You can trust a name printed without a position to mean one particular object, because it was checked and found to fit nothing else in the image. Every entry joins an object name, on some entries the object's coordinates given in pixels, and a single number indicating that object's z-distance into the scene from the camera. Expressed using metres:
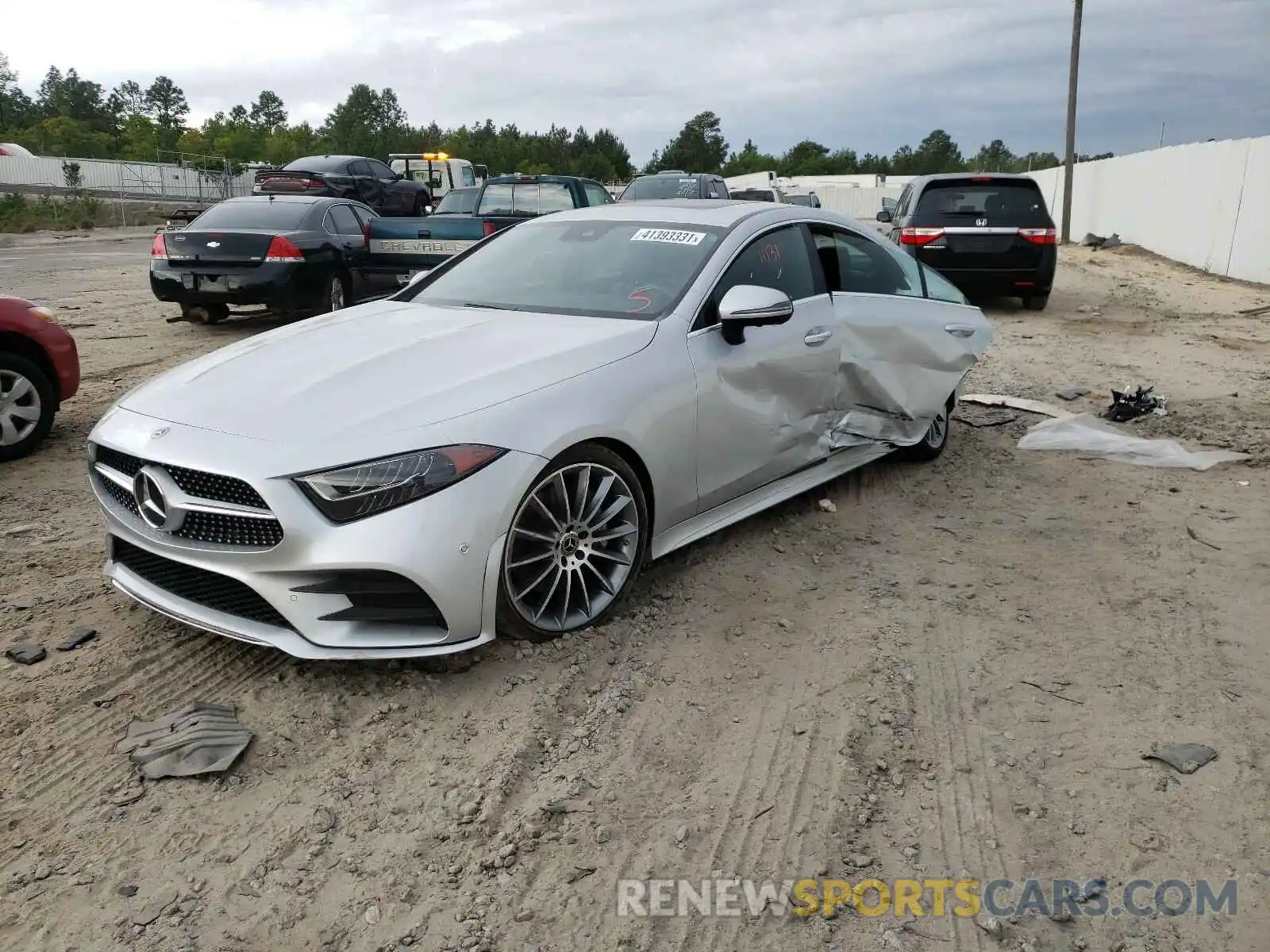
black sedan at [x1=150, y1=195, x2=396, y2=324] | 10.83
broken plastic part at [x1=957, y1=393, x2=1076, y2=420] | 7.64
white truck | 29.34
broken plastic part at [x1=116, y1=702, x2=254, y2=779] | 3.10
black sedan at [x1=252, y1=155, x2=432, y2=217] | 20.34
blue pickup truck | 11.26
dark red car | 6.23
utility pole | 31.11
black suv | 12.91
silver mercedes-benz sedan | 3.29
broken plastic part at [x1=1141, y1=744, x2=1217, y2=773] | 3.15
